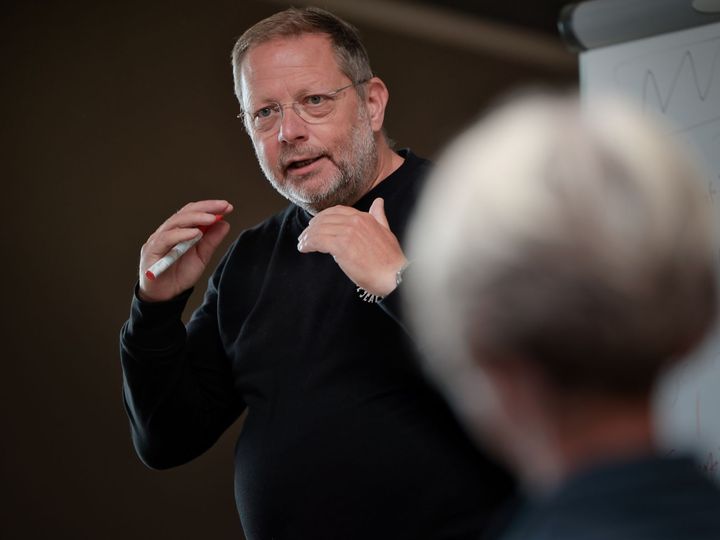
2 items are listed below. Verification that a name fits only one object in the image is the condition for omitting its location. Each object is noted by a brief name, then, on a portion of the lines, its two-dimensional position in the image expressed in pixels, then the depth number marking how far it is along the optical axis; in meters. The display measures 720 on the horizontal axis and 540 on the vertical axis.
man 3.27
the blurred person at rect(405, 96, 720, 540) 2.07
